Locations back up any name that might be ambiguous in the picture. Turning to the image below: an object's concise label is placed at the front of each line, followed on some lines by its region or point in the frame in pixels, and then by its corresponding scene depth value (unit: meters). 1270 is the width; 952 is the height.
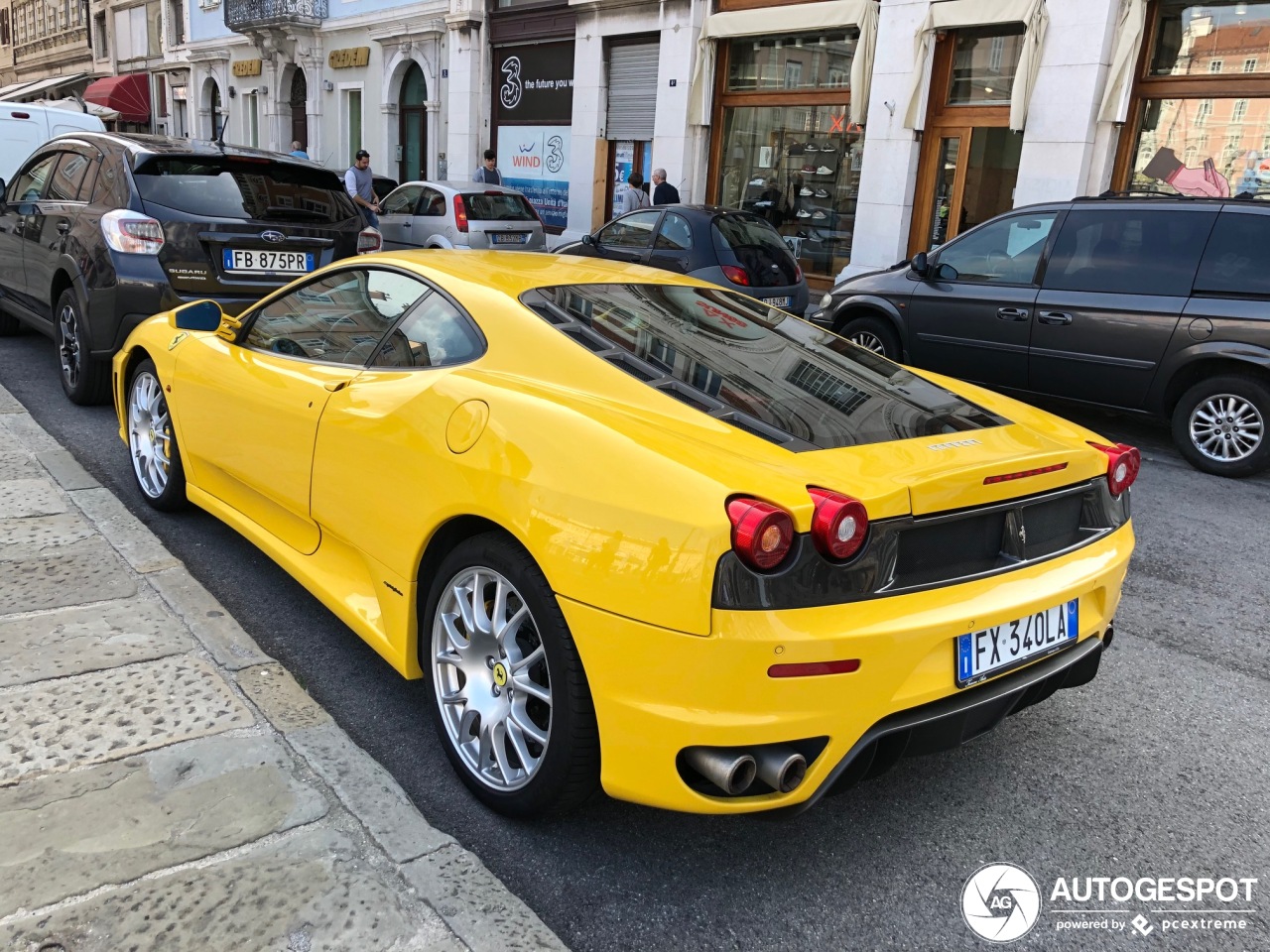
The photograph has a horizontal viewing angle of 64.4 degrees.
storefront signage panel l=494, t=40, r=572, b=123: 20.14
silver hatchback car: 13.53
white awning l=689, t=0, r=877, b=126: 14.04
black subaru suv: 6.01
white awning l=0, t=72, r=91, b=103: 36.34
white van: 12.29
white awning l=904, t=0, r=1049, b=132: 12.01
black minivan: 6.67
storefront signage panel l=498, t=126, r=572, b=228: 20.41
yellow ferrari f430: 2.13
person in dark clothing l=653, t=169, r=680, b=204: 15.38
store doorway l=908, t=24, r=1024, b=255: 12.95
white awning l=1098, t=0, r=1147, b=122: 11.37
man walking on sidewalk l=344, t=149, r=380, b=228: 15.68
